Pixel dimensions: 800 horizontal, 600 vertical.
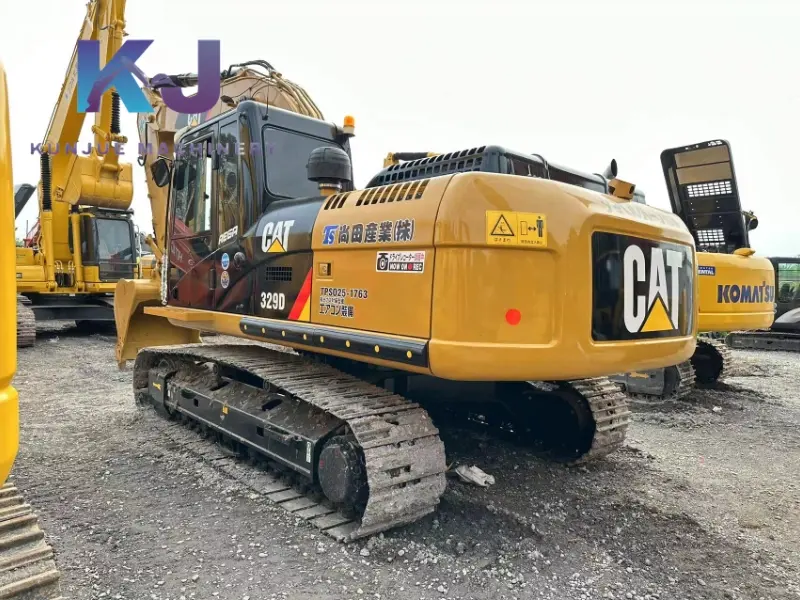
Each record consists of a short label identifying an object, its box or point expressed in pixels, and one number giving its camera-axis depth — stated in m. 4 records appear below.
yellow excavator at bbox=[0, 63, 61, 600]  1.43
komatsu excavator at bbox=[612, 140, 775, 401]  5.36
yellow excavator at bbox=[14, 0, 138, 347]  11.12
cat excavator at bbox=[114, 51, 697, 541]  2.84
